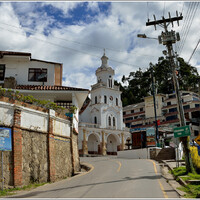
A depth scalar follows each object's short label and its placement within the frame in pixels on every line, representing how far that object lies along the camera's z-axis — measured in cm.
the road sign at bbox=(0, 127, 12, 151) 1224
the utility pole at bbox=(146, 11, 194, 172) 1599
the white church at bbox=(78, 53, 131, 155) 4938
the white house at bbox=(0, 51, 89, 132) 2289
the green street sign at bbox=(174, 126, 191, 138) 1563
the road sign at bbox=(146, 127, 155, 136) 3762
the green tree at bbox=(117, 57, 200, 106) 7012
